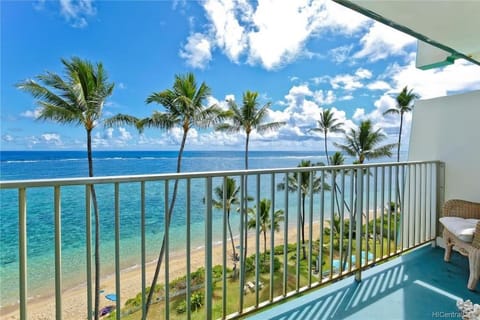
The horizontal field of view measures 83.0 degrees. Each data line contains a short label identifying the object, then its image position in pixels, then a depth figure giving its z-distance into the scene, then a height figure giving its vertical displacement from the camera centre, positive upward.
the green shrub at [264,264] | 12.70 -5.73
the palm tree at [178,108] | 12.67 +1.99
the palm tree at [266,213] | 13.15 -3.14
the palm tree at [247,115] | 16.84 +2.24
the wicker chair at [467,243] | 1.95 -0.72
